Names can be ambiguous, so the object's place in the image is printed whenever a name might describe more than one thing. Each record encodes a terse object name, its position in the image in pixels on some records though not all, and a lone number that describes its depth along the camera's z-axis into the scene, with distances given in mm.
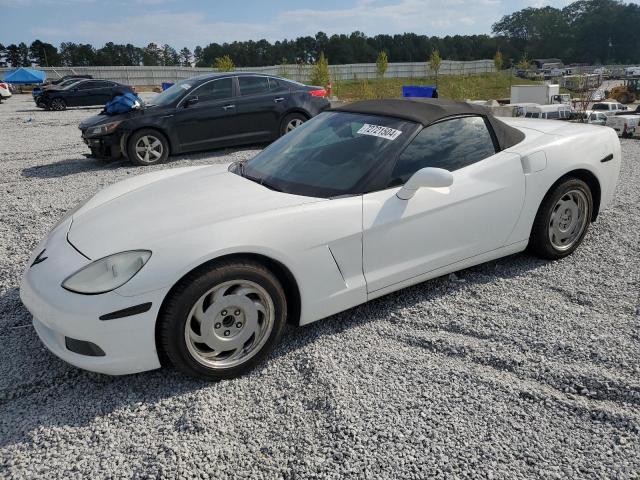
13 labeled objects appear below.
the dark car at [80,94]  20953
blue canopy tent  34812
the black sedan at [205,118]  8164
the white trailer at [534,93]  31953
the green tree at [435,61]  48281
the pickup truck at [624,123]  17516
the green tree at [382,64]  43625
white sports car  2365
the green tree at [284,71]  33562
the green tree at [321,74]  26891
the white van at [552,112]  21422
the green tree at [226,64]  33531
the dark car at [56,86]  21641
